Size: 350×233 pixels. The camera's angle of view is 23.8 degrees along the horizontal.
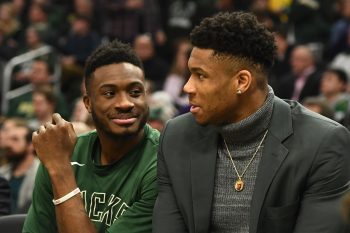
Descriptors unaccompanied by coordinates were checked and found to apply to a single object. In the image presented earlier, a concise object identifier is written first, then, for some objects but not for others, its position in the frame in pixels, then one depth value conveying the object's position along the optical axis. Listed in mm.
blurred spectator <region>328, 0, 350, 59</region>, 9273
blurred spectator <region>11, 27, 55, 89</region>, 10625
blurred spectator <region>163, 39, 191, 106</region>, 9031
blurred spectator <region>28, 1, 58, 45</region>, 12078
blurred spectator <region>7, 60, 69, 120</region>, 9781
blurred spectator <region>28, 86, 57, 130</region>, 8594
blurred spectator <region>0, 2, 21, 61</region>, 11617
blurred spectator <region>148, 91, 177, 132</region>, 6509
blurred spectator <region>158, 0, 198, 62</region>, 10859
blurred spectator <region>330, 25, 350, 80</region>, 8719
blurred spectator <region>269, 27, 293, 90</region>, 9281
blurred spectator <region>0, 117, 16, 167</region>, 6758
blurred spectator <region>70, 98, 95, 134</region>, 4645
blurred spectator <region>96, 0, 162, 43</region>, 11070
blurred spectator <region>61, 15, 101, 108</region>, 10266
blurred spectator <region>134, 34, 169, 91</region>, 9812
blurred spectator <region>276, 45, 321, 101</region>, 8461
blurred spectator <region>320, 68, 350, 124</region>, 7879
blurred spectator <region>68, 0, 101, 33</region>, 11596
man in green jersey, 3141
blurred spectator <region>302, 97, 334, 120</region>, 6387
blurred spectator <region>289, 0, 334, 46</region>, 9992
